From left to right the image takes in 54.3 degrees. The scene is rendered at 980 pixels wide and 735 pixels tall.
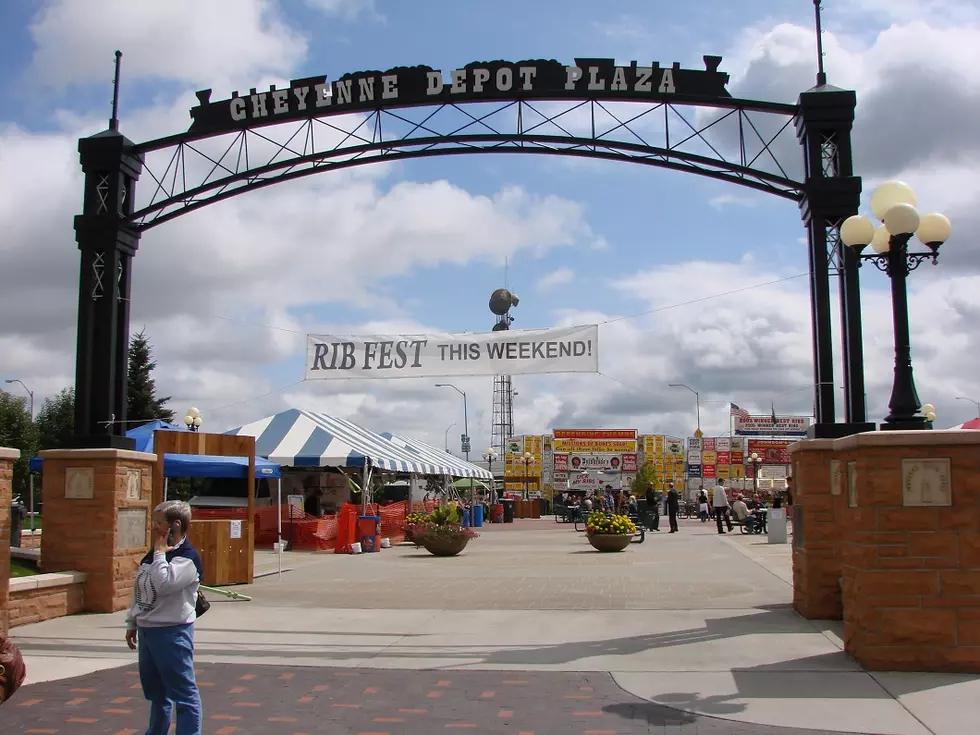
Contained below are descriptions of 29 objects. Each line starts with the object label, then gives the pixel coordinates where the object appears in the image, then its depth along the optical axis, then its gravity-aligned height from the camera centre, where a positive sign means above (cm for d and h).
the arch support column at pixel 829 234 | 1066 +264
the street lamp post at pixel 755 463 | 5028 -9
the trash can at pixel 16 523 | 2284 -122
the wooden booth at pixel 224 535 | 1416 -101
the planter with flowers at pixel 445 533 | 2123 -151
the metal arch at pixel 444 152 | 1237 +428
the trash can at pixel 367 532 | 2359 -160
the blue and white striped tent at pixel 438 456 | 3481 +37
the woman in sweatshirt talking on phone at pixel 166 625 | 516 -84
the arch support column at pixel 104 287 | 1248 +247
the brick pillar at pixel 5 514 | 910 -41
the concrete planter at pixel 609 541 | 2109 -171
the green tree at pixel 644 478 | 9519 -151
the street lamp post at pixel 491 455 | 5041 +55
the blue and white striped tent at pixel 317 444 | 2497 +65
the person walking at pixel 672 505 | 3138 -142
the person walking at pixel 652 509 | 3022 -149
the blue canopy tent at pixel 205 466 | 2095 +7
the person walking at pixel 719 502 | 3022 -126
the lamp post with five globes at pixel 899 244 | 842 +201
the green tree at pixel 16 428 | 4931 +228
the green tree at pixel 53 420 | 5306 +295
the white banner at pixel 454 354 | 1488 +177
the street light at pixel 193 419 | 2814 +148
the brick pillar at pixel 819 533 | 1020 -78
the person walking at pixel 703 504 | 4436 -199
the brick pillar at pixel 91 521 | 1160 -61
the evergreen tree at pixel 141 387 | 5150 +459
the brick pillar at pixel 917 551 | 748 -73
